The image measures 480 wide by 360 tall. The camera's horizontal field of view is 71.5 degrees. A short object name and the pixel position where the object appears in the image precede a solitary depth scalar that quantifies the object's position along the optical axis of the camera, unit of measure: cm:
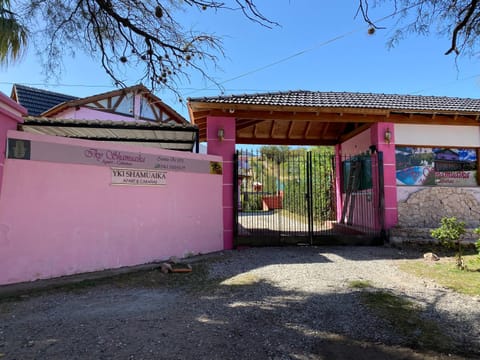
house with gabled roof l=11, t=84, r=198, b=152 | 781
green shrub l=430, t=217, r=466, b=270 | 669
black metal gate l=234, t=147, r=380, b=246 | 853
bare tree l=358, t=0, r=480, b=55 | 407
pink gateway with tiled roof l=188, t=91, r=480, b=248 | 830
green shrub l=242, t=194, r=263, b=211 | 944
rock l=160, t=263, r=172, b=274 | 608
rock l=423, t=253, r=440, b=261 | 713
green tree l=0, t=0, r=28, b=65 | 400
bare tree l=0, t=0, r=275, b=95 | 416
